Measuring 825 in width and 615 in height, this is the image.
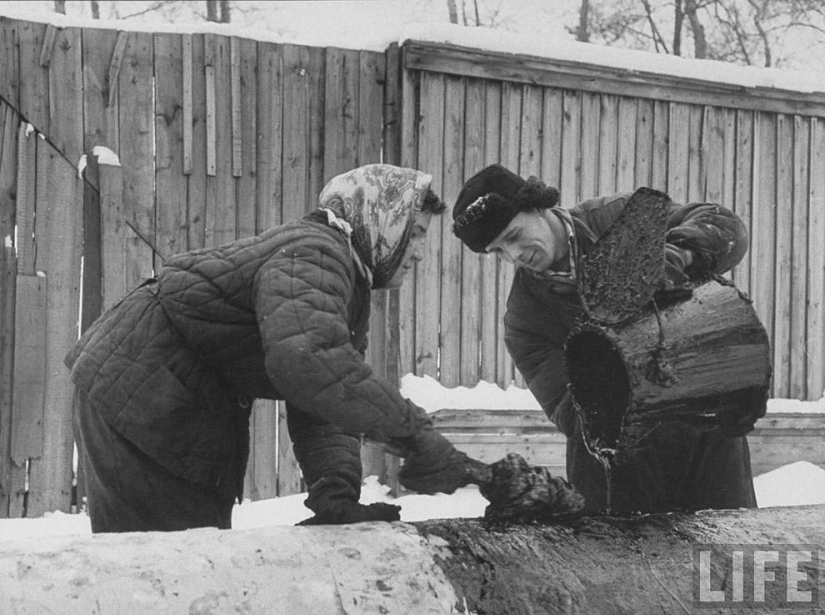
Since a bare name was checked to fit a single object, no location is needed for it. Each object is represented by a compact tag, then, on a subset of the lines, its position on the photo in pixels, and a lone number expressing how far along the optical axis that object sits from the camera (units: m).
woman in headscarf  2.53
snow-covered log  1.88
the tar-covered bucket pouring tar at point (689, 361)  2.78
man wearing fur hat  3.35
